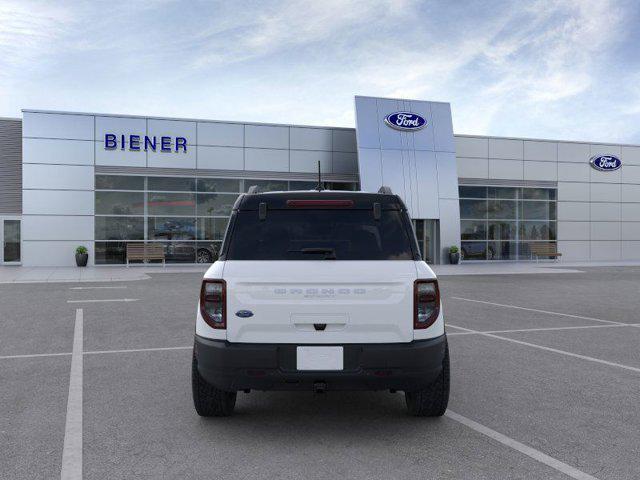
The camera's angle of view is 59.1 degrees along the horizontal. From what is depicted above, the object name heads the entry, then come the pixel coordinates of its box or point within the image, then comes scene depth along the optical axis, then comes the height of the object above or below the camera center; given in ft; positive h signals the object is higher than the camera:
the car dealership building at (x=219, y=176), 78.12 +10.19
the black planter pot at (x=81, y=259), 77.30 -2.06
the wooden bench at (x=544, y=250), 95.61 -1.19
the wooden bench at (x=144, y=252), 79.56 -1.15
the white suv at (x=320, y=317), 12.46 -1.65
